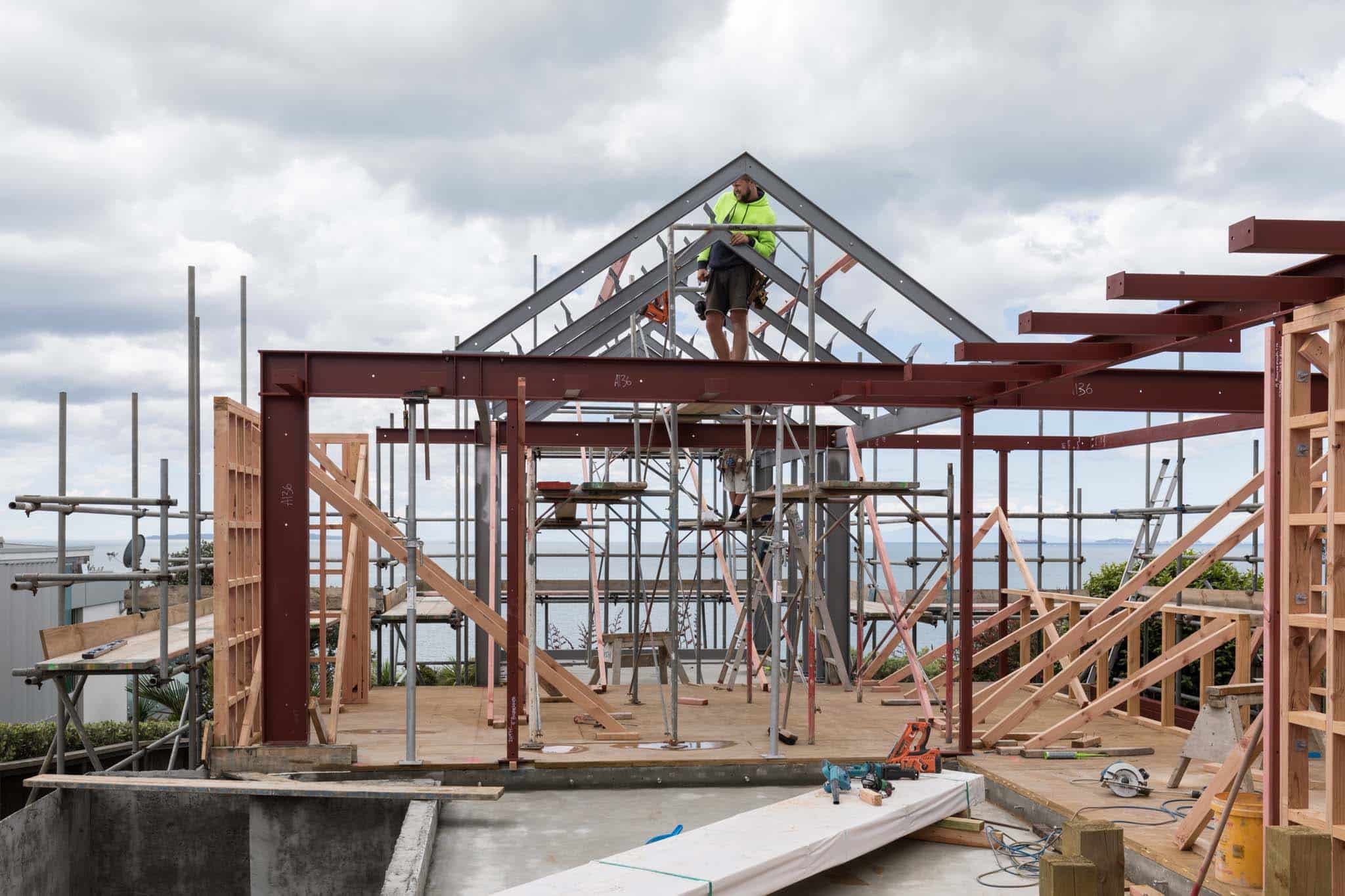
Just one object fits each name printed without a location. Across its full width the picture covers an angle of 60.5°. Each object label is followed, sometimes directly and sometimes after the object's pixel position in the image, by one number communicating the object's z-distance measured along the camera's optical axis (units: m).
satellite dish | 10.27
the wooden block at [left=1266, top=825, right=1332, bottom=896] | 3.59
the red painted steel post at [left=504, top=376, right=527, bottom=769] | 9.18
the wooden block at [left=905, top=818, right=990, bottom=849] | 8.12
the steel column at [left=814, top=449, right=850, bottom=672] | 15.75
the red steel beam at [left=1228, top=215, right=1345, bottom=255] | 5.17
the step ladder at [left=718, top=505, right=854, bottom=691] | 11.36
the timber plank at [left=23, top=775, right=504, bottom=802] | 8.56
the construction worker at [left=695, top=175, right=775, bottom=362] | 12.19
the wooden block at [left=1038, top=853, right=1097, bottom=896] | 3.48
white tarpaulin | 6.33
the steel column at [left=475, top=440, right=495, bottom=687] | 14.77
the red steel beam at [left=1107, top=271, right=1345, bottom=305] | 5.75
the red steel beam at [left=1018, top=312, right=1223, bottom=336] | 6.58
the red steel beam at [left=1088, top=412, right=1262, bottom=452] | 12.01
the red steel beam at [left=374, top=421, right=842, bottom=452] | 13.84
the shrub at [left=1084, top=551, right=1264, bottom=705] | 13.77
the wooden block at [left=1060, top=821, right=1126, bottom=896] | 3.72
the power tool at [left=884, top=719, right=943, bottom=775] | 8.79
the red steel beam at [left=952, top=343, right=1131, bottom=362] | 7.55
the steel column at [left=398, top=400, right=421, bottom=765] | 9.20
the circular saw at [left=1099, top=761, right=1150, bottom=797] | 8.54
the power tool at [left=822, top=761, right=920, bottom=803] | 8.08
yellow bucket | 6.43
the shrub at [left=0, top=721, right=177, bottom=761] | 13.79
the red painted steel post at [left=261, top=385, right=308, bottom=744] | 9.61
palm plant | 16.31
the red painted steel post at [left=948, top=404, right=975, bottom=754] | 10.23
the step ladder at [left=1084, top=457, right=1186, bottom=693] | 14.68
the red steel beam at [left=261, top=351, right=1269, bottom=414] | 9.69
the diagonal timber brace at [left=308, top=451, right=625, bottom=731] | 10.28
